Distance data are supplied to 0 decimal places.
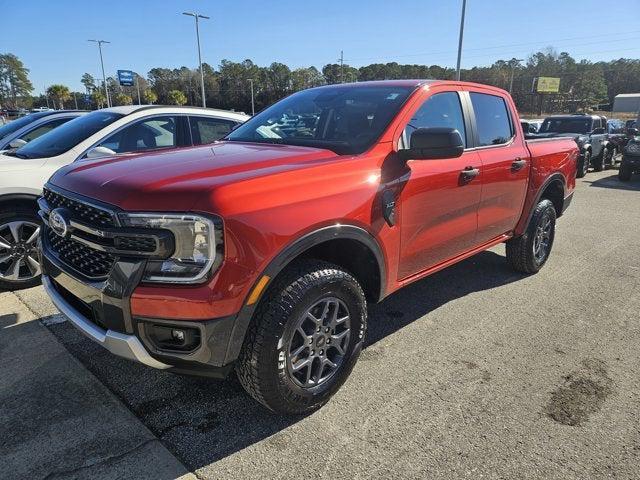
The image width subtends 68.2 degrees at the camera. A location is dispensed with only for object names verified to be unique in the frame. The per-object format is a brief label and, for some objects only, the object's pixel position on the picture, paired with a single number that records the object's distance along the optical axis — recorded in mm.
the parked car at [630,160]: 12781
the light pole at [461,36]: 23781
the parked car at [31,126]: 7098
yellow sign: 78594
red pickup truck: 2145
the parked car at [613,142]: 15797
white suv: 4336
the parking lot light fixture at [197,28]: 40562
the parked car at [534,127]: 15499
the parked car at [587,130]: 14252
